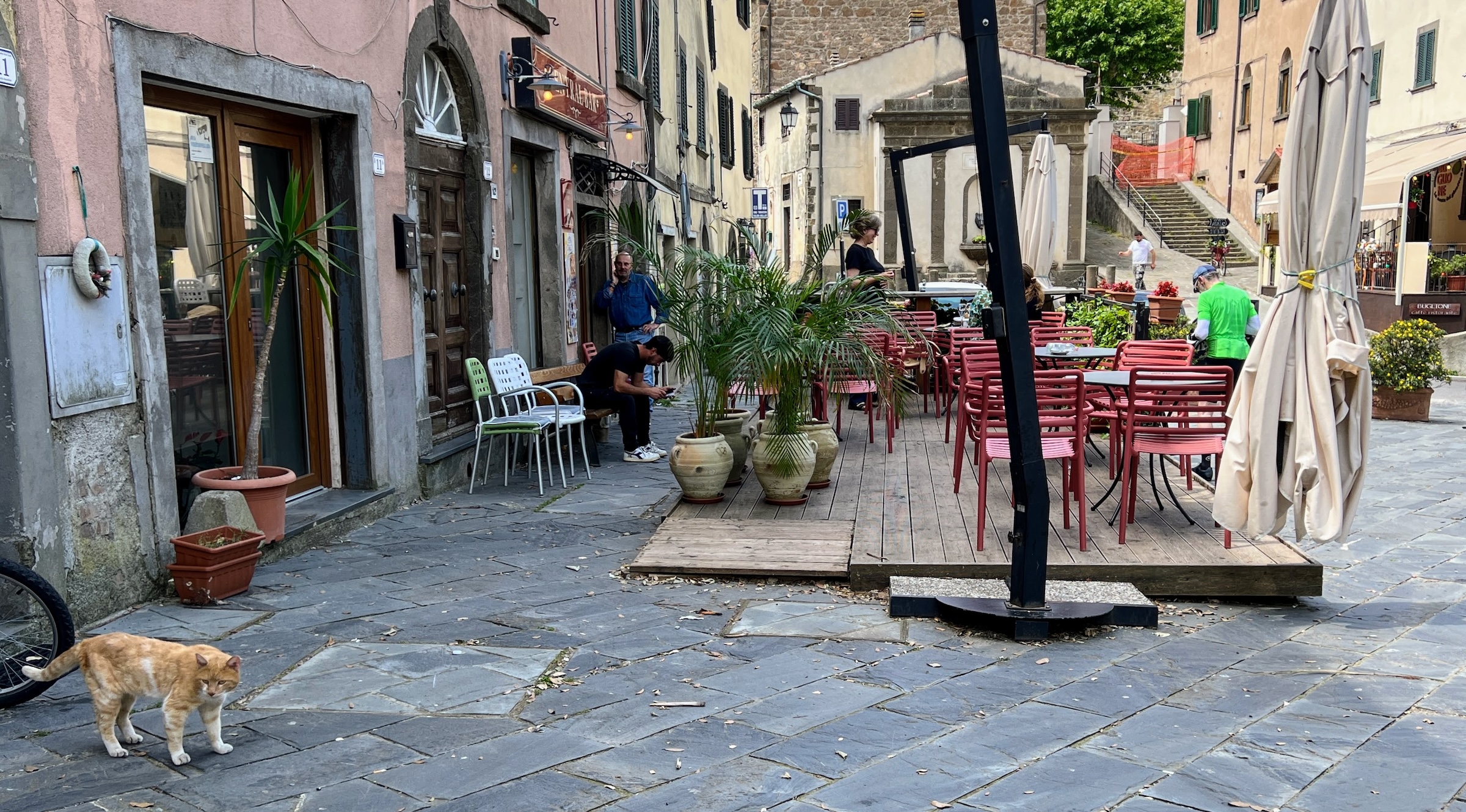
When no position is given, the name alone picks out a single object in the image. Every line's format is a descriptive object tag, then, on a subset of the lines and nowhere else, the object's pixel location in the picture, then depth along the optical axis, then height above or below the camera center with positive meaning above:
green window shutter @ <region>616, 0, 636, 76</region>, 13.07 +2.81
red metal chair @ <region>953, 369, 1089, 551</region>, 5.93 -0.71
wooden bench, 9.12 -0.74
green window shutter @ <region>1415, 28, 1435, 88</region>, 20.19 +3.66
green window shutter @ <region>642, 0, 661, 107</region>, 14.52 +2.90
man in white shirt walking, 23.75 +0.51
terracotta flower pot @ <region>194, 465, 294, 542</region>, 5.58 -0.92
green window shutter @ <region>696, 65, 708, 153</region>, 19.34 +2.85
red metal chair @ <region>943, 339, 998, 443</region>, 8.27 -0.55
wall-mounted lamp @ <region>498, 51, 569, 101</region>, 9.23 +1.70
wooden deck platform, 5.36 -1.28
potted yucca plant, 5.59 -0.08
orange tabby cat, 3.42 -1.09
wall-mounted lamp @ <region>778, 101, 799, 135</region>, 27.70 +3.97
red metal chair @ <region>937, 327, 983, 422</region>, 9.45 -0.62
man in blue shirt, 11.18 -0.15
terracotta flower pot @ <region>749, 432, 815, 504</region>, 6.75 -1.04
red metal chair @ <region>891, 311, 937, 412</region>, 9.57 -0.56
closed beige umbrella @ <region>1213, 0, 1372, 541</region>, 5.03 -0.27
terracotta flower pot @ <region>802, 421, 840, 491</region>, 7.23 -0.97
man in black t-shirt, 8.84 -0.75
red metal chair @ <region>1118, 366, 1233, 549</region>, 6.00 -0.68
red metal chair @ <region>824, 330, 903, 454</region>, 7.18 -0.64
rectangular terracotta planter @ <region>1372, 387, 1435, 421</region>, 11.30 -1.23
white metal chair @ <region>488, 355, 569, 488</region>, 8.38 -0.71
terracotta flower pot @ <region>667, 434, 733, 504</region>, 6.82 -1.01
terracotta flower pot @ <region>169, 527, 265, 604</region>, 5.12 -1.17
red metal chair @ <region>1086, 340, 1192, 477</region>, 7.91 -0.51
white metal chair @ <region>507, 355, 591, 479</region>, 8.30 -0.86
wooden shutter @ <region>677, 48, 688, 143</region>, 16.98 +2.75
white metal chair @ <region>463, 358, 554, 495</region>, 7.87 -0.88
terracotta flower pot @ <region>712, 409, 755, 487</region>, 7.48 -0.93
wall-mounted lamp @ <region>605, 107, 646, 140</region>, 12.18 +1.70
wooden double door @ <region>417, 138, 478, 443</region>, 8.25 +0.03
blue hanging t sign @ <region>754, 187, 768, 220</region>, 23.78 +1.64
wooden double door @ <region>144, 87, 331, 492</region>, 5.82 +0.00
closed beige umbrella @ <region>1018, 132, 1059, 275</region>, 12.88 +0.78
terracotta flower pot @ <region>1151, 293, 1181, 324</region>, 15.14 -0.38
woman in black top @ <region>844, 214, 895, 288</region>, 10.20 +0.29
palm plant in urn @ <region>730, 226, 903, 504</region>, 6.57 -0.36
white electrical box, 4.67 -0.19
